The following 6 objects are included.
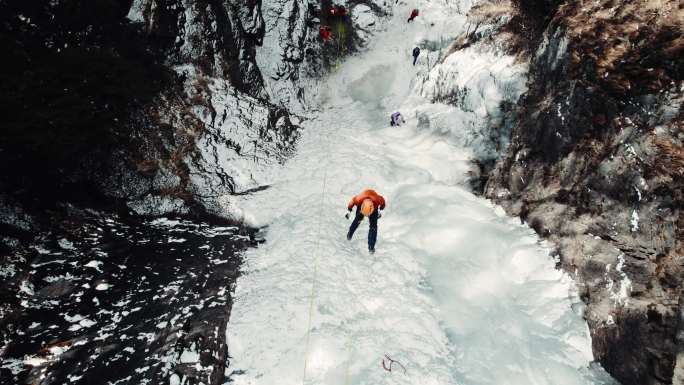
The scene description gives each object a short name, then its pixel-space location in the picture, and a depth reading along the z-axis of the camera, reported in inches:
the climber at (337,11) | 825.0
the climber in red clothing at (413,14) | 820.8
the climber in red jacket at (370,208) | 310.7
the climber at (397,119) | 606.9
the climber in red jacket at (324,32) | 788.6
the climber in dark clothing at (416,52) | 734.5
